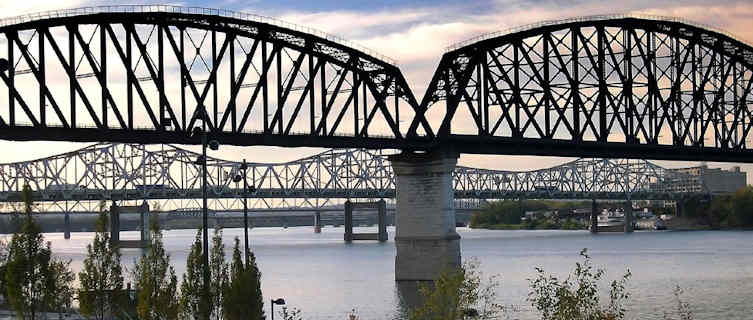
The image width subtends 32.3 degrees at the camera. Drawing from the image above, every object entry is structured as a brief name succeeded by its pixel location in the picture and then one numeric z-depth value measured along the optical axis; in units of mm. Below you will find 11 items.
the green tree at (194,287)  54750
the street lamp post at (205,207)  49438
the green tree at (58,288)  62469
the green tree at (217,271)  58688
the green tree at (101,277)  63312
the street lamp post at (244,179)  58912
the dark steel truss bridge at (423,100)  91812
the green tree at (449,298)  47031
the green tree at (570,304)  42688
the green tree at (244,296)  53812
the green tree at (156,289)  53672
